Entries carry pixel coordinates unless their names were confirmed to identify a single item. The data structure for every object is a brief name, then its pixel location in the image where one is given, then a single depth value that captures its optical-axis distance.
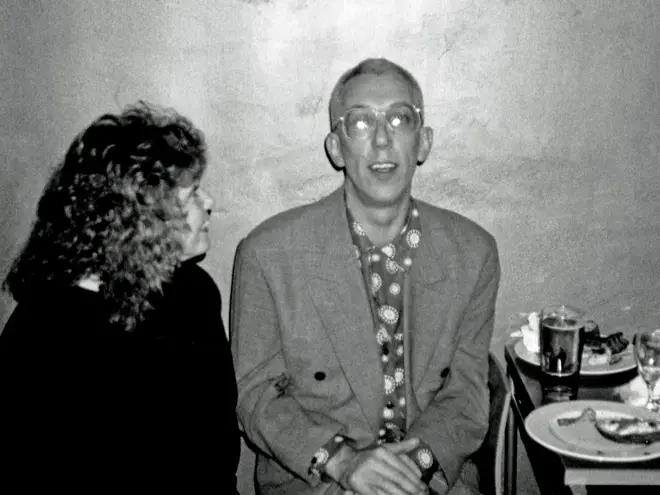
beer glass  1.85
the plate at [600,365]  1.92
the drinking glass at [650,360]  1.69
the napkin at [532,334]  2.07
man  1.89
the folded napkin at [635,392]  1.74
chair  1.71
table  1.39
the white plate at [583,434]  1.43
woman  1.50
